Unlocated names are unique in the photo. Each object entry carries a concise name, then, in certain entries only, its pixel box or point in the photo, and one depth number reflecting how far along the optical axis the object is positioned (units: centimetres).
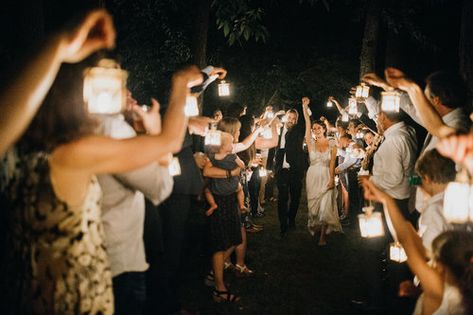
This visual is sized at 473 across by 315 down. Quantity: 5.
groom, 833
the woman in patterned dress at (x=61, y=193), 194
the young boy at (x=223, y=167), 556
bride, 788
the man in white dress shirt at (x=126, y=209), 263
